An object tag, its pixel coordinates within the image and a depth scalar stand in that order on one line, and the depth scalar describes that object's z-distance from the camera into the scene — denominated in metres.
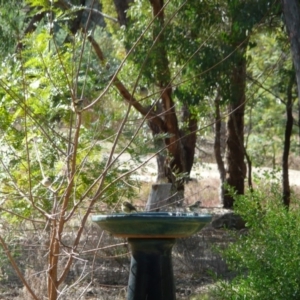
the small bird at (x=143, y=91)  16.84
